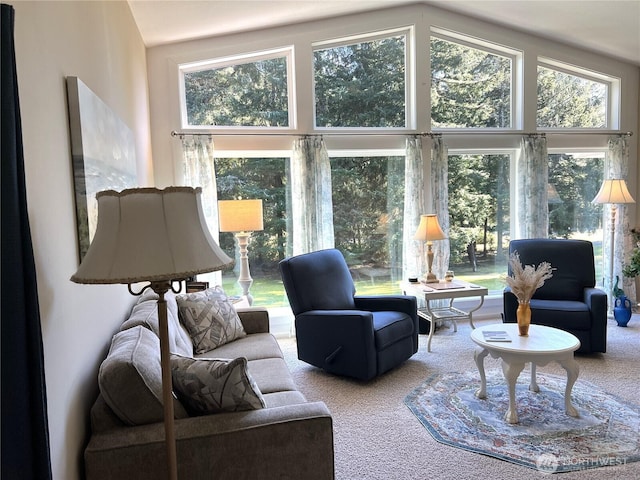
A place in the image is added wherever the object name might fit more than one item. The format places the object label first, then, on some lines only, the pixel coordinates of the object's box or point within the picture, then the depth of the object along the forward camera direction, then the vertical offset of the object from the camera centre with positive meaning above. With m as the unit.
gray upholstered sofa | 1.60 -0.83
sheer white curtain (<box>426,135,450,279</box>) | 4.88 +0.05
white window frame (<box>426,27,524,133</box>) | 4.95 +1.50
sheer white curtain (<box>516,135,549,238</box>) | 5.08 +0.13
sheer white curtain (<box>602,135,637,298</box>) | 5.34 -0.35
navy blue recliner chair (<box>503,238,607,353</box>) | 3.80 -0.88
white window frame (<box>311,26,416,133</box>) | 4.67 +1.48
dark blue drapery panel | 1.03 -0.23
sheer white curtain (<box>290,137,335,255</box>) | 4.57 +0.11
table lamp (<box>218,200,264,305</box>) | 3.91 -0.07
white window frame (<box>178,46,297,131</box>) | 4.45 +1.36
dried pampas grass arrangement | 2.88 -0.52
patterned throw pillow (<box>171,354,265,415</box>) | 1.76 -0.68
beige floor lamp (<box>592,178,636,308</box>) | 4.76 +0.02
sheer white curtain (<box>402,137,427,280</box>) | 4.83 -0.04
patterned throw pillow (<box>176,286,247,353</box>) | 3.01 -0.75
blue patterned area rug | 2.41 -1.34
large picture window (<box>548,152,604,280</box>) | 5.42 +0.01
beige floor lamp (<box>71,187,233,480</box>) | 1.27 -0.09
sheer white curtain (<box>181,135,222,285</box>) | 4.36 +0.41
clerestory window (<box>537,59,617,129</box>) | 5.27 +1.16
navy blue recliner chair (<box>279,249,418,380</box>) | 3.35 -0.91
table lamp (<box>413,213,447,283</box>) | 4.30 -0.30
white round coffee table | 2.69 -0.91
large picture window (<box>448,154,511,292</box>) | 5.18 -0.19
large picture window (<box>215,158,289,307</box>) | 4.65 -0.12
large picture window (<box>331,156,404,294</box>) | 4.90 -0.15
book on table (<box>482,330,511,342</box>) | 2.89 -0.88
